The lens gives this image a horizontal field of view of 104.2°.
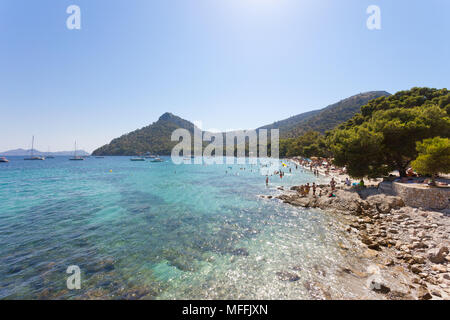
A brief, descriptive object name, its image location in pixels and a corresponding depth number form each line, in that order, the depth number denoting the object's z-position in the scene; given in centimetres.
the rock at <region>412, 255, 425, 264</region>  830
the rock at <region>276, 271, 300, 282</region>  754
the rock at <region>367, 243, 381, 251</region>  982
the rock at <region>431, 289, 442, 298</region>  631
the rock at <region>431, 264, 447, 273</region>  748
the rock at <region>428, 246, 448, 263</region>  812
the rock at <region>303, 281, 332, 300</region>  648
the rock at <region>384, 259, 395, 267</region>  839
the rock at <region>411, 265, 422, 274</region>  778
